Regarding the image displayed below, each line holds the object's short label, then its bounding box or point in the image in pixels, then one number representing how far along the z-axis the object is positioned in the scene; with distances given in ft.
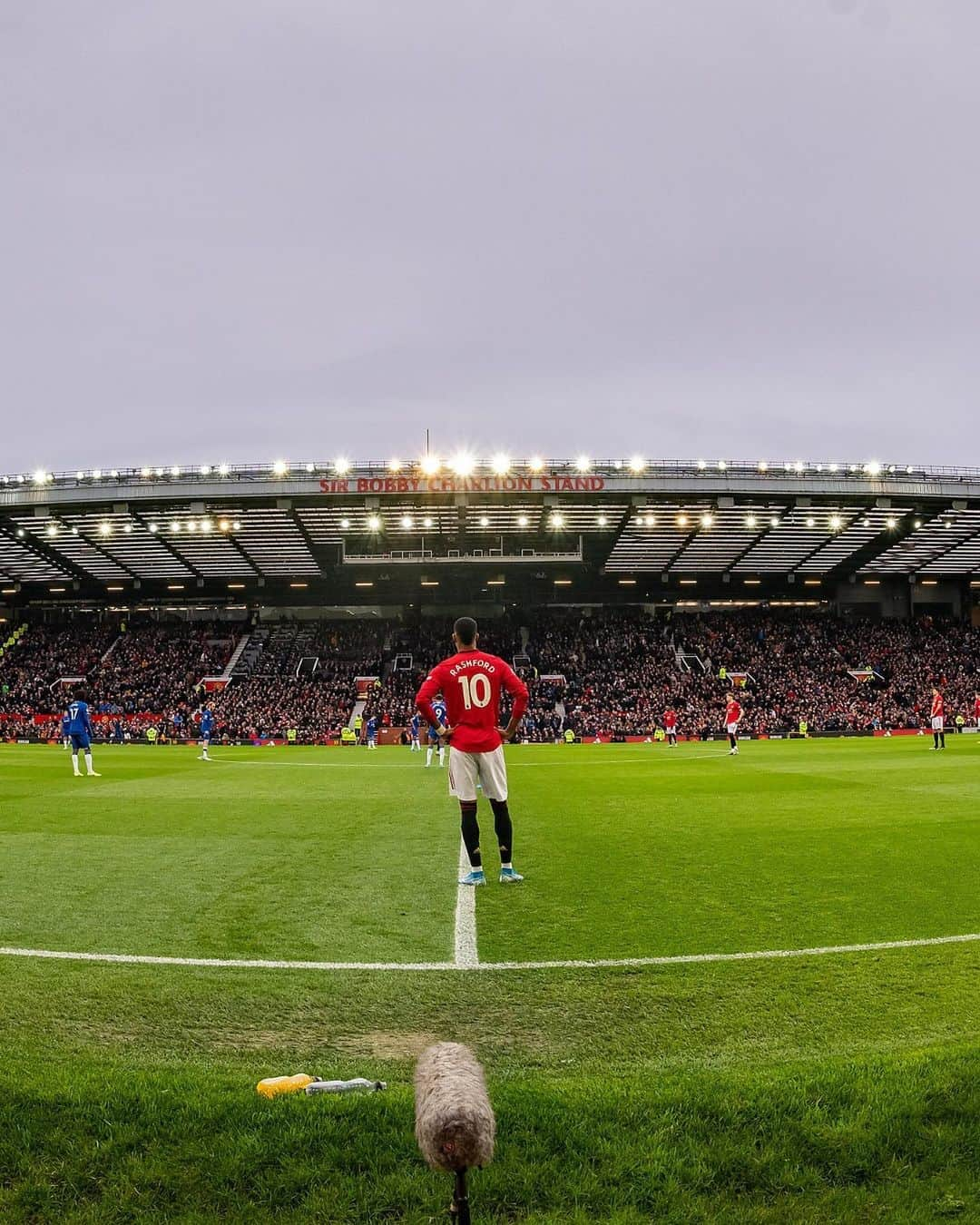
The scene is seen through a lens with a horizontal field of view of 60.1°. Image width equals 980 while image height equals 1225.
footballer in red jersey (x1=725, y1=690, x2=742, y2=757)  92.48
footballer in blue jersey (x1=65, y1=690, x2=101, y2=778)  69.46
